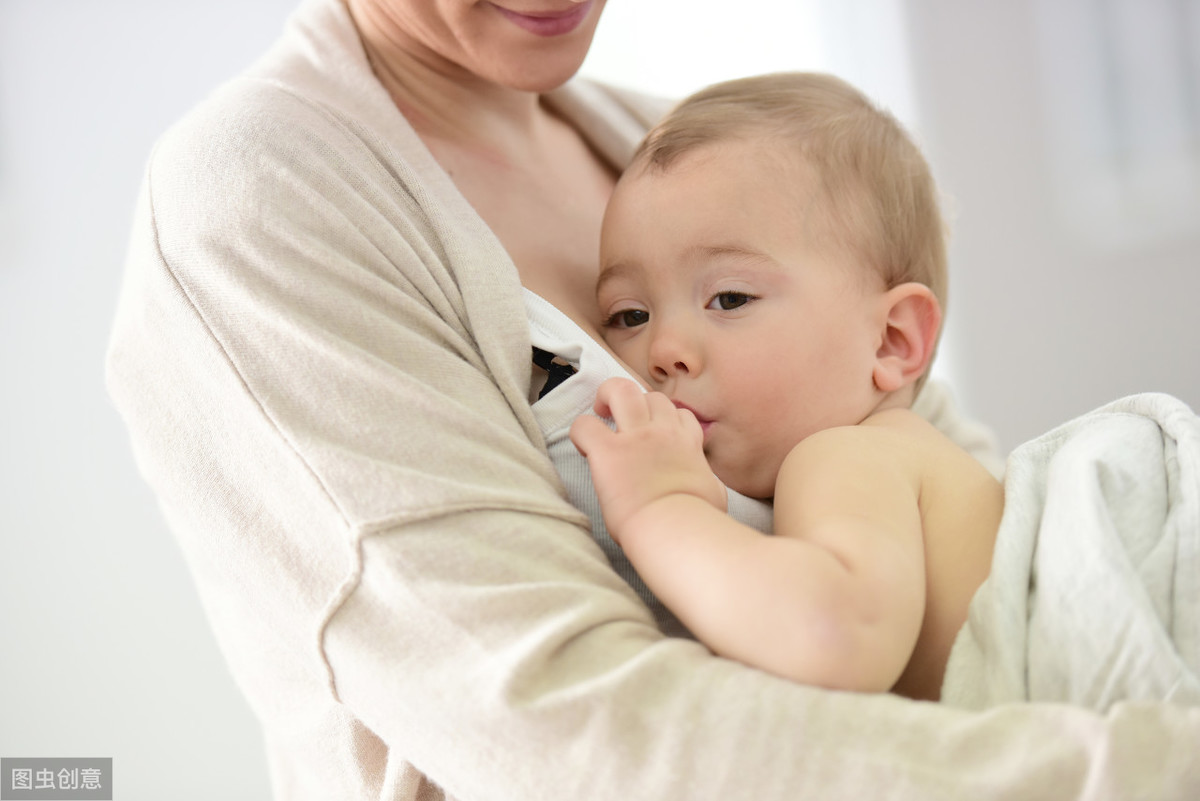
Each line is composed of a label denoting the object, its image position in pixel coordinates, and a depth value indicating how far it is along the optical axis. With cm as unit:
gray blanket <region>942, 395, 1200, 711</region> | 71
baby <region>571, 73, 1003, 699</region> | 73
